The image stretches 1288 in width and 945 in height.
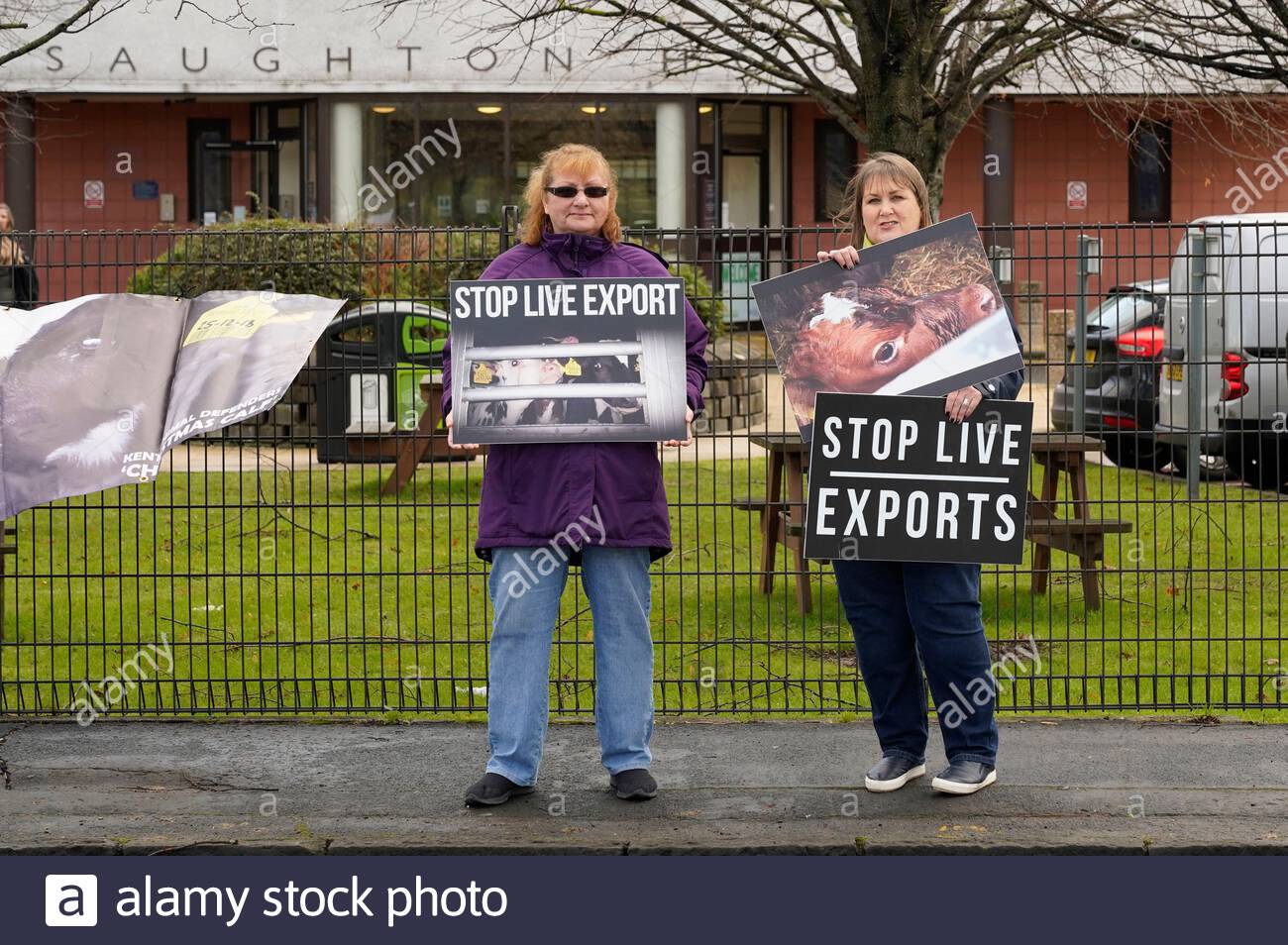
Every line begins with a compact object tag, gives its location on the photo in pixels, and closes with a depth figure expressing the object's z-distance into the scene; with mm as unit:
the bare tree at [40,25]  6492
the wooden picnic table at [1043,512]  8039
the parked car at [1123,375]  6977
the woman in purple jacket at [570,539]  5820
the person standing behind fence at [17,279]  6879
